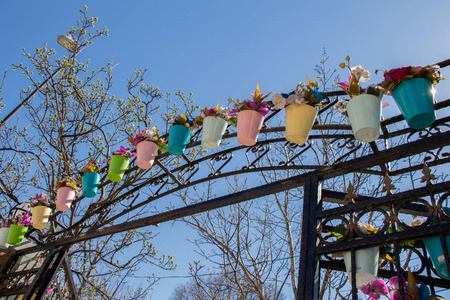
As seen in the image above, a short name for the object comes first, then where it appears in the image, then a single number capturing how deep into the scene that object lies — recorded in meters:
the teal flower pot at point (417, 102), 1.52
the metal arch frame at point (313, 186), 1.55
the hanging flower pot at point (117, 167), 2.74
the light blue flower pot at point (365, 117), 1.64
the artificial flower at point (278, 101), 1.91
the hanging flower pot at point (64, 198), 2.98
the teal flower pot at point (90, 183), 2.86
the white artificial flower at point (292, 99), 1.88
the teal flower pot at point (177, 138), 2.35
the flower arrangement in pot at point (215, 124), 2.22
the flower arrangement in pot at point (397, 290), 1.35
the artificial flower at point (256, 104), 2.06
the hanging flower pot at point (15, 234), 3.20
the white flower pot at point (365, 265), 1.47
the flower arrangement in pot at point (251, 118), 2.04
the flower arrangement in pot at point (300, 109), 1.87
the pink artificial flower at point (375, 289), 1.38
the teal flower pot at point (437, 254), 1.43
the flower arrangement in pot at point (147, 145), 2.55
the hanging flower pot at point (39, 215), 3.13
